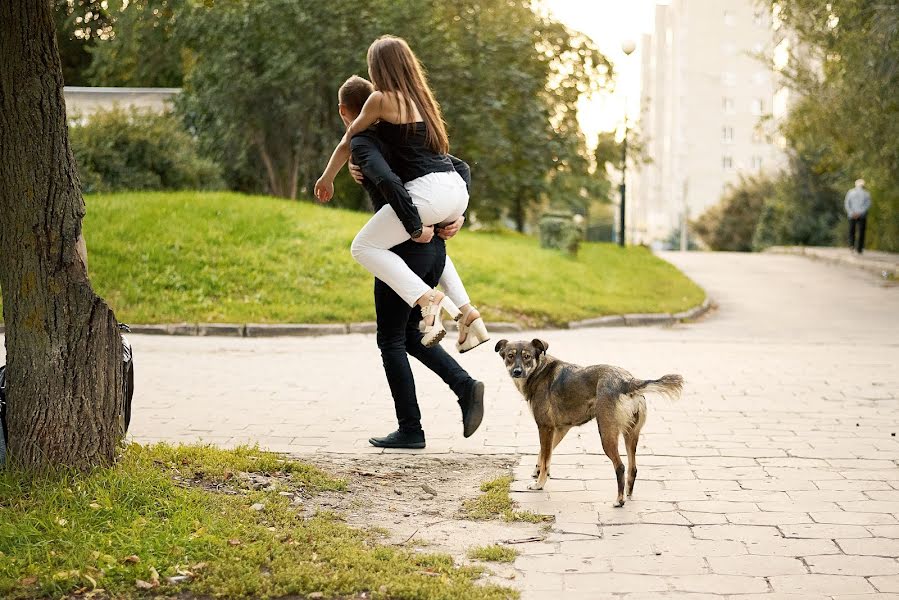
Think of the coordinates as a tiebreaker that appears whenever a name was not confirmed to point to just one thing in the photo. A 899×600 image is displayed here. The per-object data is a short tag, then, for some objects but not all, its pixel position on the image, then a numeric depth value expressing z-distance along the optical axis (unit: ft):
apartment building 342.85
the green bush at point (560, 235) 77.61
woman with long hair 20.02
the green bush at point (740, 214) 184.34
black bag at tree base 19.61
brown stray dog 17.85
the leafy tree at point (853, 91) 66.59
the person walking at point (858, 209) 95.50
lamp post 98.17
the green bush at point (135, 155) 70.13
